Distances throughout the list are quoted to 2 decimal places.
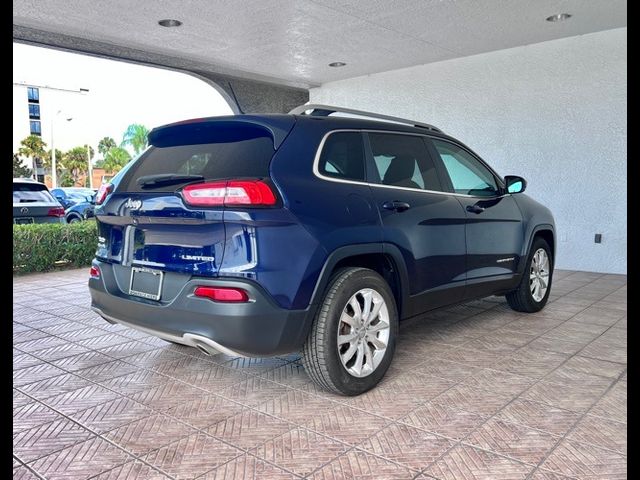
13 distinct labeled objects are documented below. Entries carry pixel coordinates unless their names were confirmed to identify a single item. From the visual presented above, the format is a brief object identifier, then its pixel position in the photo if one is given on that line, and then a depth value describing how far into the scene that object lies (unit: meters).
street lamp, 39.13
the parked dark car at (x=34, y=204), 9.44
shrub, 7.94
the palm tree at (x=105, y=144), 51.10
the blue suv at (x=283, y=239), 2.63
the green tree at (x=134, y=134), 39.22
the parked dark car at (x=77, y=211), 15.19
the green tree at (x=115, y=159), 42.81
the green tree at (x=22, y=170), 40.96
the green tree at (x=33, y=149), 43.56
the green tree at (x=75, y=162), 48.62
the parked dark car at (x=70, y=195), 18.03
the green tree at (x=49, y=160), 45.50
